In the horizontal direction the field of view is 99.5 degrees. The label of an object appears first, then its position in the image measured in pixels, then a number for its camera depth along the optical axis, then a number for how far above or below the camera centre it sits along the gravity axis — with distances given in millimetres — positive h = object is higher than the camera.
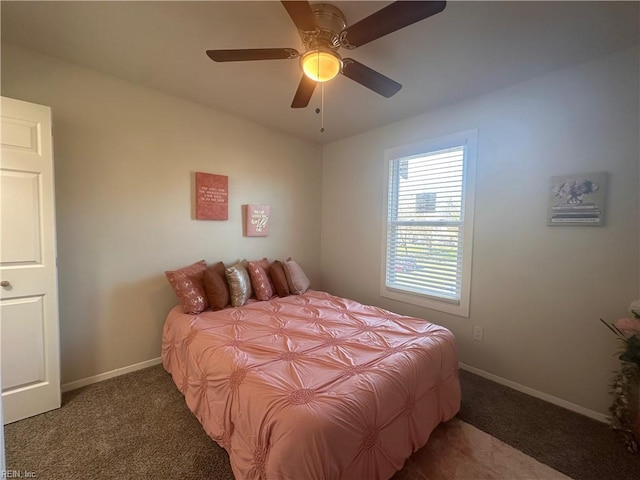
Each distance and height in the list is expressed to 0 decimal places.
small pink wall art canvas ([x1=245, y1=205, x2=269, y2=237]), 3115 +51
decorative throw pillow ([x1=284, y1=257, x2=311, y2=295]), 2949 -585
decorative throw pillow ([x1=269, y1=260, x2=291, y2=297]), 2871 -584
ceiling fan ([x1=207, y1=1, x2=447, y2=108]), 1208 +967
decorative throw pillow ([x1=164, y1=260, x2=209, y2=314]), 2309 -575
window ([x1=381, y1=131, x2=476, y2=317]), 2559 +59
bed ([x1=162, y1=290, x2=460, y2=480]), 1140 -825
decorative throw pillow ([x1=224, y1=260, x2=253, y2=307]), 2504 -577
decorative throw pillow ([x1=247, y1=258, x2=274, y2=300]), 2719 -579
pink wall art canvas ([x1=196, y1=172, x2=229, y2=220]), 2738 +283
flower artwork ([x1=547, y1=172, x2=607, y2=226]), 1900 +239
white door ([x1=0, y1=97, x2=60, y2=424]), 1724 -305
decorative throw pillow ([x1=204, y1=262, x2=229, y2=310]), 2410 -594
